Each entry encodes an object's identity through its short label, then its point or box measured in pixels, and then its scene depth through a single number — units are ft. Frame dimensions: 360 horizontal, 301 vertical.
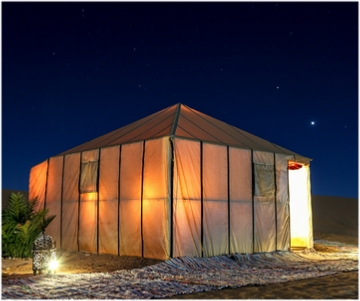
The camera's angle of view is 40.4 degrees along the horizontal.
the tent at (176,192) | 29.37
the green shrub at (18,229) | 27.73
